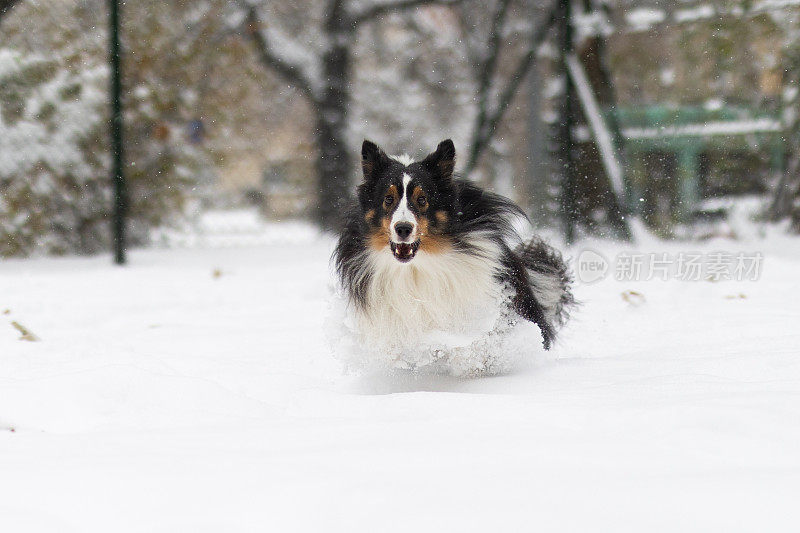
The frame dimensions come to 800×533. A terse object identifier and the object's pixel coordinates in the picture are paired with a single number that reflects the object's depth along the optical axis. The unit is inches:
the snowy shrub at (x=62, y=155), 533.0
